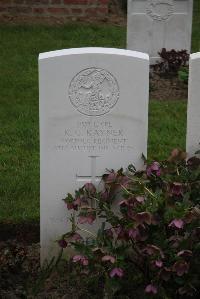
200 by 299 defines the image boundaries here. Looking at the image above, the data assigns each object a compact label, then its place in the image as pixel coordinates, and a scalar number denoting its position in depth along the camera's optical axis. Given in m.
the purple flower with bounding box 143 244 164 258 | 4.46
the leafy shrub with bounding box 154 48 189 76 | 10.24
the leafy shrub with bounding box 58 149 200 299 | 4.55
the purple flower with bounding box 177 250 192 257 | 4.45
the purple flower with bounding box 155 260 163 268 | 4.44
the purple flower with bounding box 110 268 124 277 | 4.54
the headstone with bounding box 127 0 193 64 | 10.25
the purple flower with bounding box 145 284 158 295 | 4.55
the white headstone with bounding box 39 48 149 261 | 5.00
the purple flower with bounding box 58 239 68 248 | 4.95
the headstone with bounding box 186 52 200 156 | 5.05
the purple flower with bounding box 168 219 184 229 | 4.48
